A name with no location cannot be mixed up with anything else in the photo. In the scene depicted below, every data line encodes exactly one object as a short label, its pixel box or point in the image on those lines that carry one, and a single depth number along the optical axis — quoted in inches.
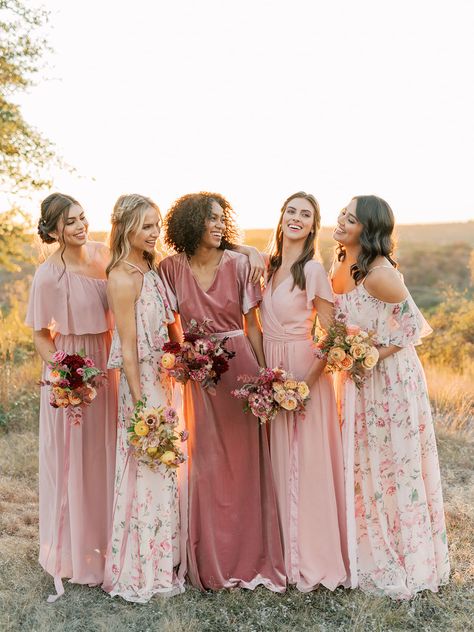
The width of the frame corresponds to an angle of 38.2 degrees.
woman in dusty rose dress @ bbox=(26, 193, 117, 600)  172.9
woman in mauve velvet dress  172.7
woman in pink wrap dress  172.2
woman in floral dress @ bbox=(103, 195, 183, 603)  163.6
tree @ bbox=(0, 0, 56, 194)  343.0
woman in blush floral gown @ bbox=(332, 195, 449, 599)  169.3
